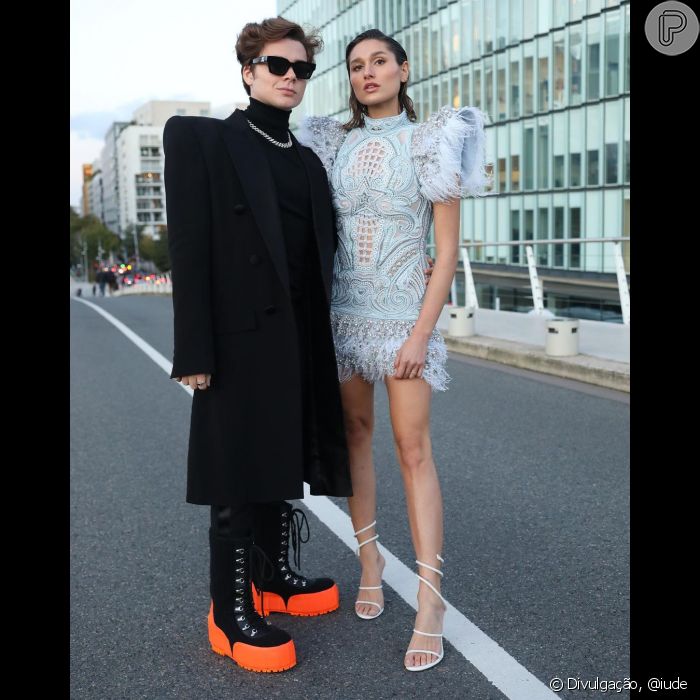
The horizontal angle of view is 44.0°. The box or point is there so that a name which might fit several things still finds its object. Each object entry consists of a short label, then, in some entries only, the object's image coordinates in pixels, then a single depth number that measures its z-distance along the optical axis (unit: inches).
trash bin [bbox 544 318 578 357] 370.0
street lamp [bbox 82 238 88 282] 6626.5
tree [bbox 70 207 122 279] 6515.8
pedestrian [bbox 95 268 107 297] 2815.0
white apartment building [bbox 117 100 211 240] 6801.2
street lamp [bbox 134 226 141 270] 5694.9
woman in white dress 119.8
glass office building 1282.0
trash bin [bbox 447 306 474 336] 476.4
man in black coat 112.8
